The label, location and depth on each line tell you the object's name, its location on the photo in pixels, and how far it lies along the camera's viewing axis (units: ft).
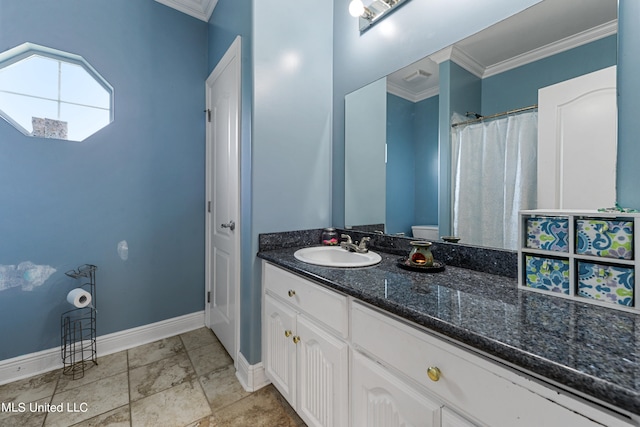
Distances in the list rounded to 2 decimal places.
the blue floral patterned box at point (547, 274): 2.69
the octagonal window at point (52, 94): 5.43
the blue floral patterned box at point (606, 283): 2.36
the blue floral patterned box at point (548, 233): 2.75
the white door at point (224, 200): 5.77
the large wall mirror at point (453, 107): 3.07
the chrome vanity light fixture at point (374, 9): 4.88
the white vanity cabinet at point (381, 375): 1.76
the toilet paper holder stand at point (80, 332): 5.85
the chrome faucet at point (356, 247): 4.78
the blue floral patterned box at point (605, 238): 2.40
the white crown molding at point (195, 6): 7.00
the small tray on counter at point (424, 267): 3.66
